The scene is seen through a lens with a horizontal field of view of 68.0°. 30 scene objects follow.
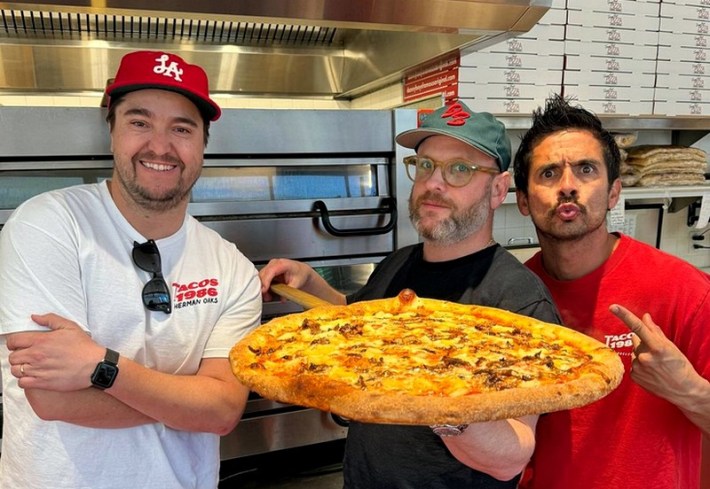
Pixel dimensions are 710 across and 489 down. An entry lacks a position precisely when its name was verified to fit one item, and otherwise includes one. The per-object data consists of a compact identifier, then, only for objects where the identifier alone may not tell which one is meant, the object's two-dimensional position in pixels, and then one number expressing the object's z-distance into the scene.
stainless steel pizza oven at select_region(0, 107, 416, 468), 1.71
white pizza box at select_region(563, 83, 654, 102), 2.75
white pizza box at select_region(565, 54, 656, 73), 2.72
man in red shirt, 1.32
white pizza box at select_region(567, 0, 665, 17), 2.68
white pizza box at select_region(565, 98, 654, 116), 2.80
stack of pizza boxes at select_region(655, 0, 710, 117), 2.91
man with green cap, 1.25
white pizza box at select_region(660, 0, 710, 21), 2.88
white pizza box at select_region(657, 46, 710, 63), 2.91
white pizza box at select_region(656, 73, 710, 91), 2.93
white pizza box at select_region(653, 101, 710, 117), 2.94
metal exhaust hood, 1.68
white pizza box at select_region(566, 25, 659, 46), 2.70
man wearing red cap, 1.16
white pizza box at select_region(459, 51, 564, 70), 2.53
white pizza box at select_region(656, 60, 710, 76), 2.91
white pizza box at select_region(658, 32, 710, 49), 2.91
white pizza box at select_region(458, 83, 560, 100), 2.53
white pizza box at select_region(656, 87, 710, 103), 2.94
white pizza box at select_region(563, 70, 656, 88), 2.73
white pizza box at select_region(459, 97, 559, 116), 2.53
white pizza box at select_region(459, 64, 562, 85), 2.53
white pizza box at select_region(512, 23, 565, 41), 2.63
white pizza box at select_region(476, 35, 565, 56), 2.57
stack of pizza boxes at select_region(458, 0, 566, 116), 2.54
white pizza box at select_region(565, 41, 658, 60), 2.71
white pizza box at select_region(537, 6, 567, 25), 2.65
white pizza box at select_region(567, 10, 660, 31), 2.69
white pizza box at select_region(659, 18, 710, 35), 2.90
